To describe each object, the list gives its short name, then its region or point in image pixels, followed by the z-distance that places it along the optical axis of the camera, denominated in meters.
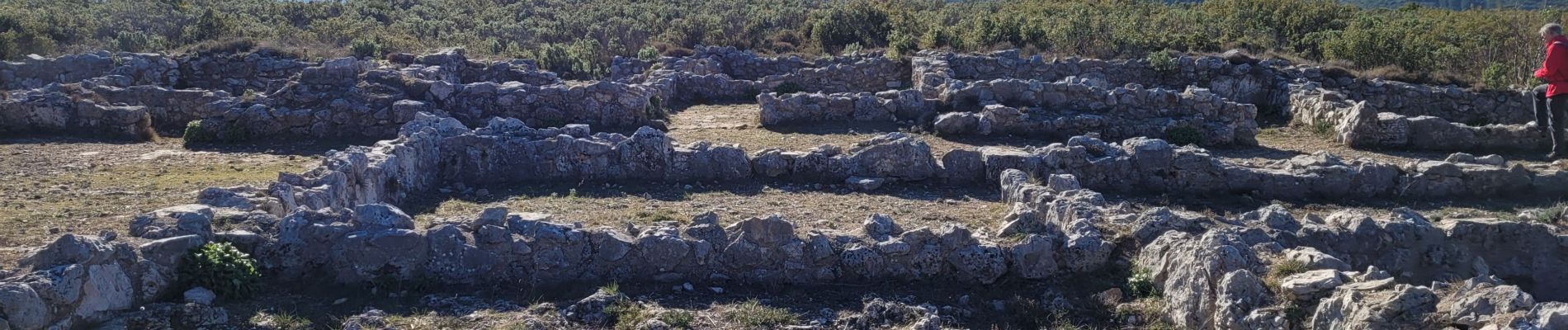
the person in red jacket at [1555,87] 15.77
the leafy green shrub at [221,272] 9.48
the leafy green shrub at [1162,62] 26.17
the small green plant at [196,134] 19.05
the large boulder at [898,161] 15.41
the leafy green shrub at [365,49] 29.38
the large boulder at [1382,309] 7.11
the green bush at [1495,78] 22.78
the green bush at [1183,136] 18.97
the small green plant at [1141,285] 9.77
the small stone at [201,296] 9.14
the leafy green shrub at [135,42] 30.74
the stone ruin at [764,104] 19.19
